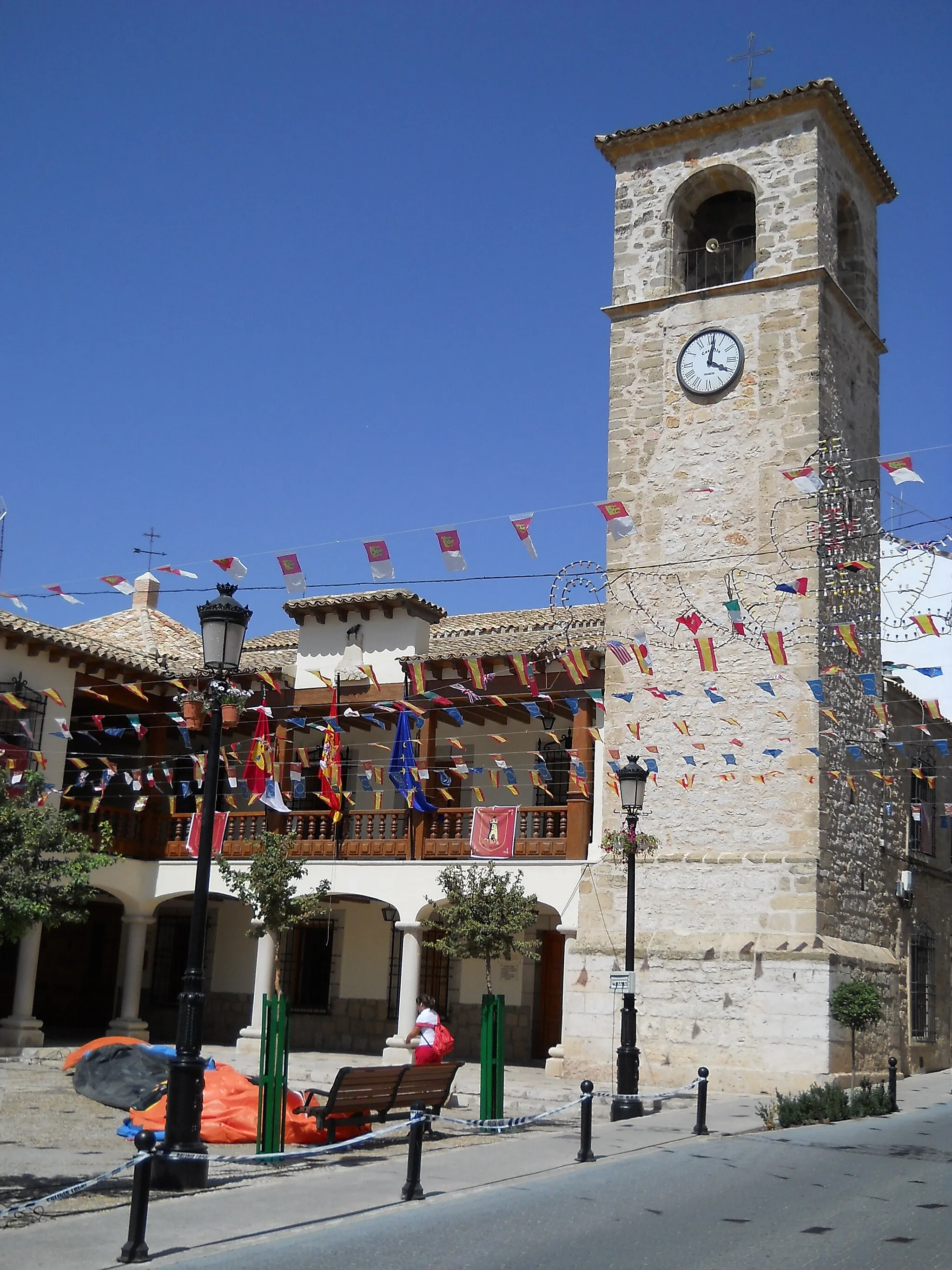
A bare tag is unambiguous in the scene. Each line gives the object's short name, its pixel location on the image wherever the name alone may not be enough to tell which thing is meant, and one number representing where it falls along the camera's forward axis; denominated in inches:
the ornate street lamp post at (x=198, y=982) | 364.8
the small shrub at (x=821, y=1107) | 560.4
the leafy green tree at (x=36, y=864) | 397.7
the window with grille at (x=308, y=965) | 989.8
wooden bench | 455.2
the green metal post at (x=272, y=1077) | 422.3
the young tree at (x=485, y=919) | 738.8
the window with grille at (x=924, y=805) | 914.1
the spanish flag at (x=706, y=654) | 750.5
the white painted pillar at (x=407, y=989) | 829.8
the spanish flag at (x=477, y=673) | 821.2
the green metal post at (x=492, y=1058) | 508.1
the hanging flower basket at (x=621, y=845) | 747.4
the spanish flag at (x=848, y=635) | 728.3
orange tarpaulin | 467.5
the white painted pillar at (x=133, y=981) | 926.4
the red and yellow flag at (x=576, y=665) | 790.5
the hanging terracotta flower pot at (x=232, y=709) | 843.4
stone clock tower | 734.5
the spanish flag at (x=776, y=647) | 732.0
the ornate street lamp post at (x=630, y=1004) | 575.5
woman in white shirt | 549.0
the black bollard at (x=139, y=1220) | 279.4
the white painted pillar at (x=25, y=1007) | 857.5
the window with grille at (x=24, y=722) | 858.1
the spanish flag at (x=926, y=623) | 606.9
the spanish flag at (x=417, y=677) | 879.1
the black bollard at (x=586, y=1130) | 440.1
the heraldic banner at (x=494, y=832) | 820.6
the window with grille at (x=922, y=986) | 875.4
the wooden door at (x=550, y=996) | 915.4
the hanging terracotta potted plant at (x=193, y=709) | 864.9
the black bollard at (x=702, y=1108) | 518.0
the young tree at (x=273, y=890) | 788.6
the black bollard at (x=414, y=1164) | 357.7
